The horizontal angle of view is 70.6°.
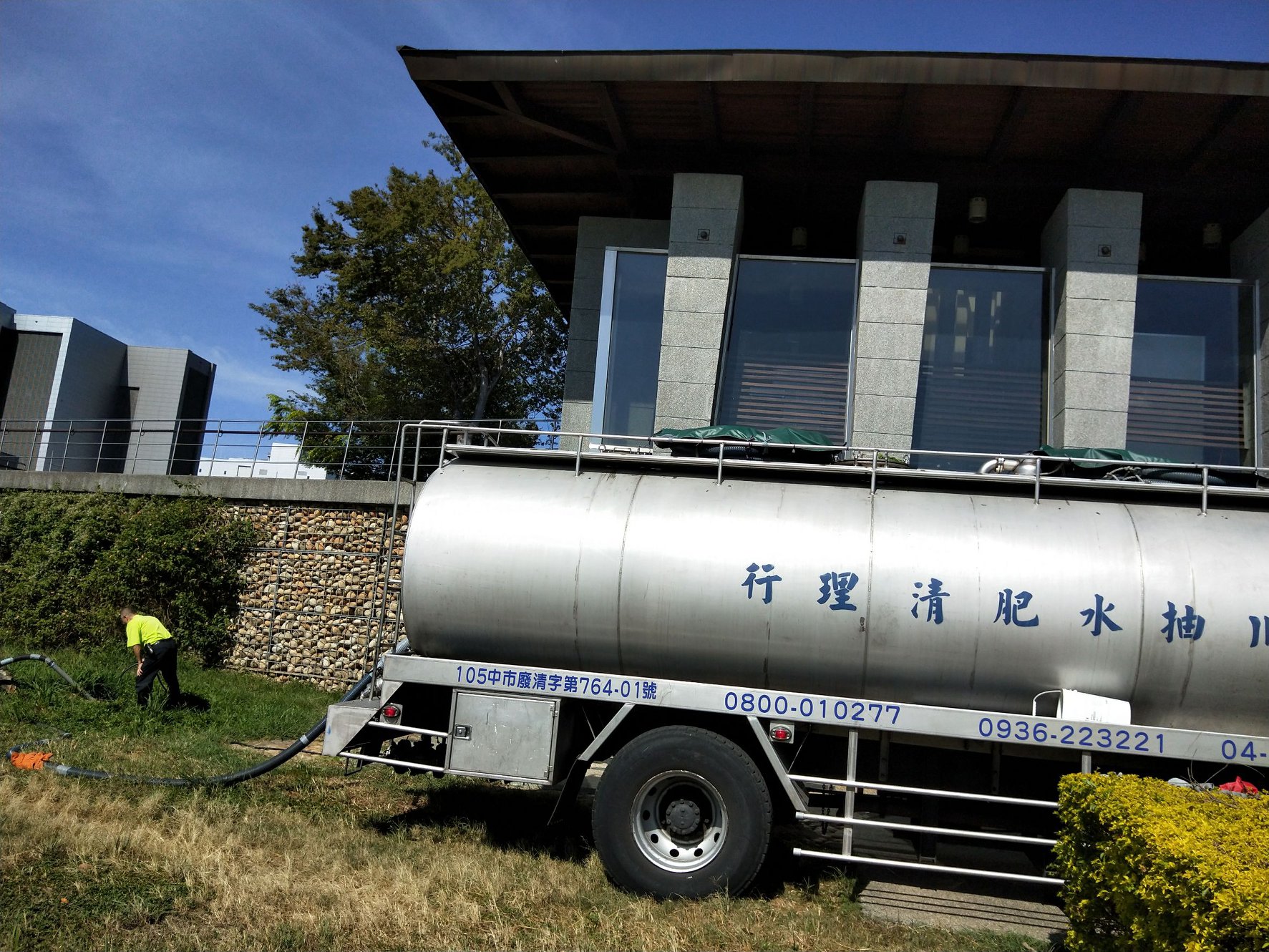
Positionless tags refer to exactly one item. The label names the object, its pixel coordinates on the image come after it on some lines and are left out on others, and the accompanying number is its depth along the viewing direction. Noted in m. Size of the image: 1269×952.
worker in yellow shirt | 11.16
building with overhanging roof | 12.30
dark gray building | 28.47
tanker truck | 6.24
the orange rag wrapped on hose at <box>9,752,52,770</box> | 8.16
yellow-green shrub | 3.87
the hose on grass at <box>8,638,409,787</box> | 7.90
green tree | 23.67
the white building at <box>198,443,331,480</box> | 18.00
